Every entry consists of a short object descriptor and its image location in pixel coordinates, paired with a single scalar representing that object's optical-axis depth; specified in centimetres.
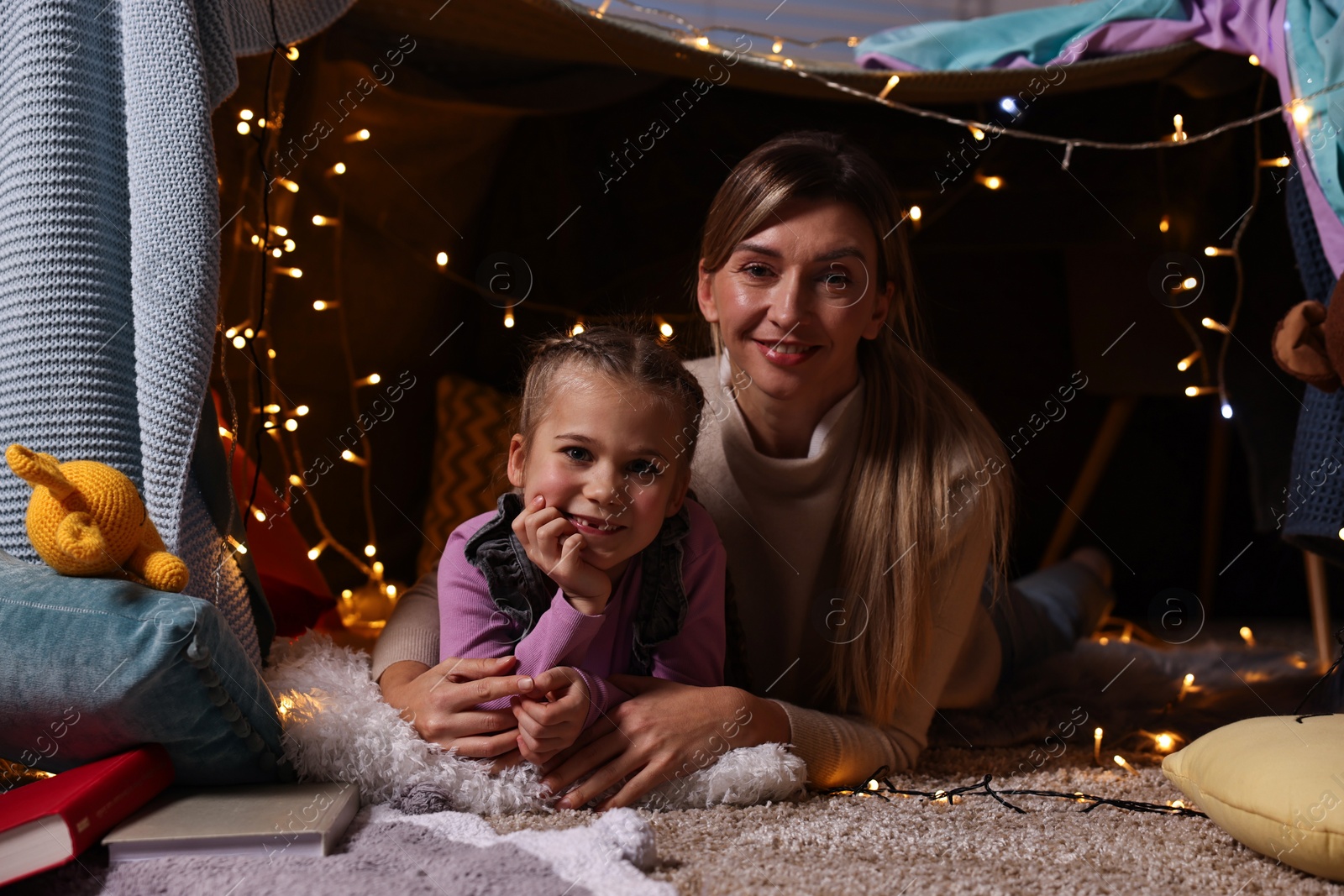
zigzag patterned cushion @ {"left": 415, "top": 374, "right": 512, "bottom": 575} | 166
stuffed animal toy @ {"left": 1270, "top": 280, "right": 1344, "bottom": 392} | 113
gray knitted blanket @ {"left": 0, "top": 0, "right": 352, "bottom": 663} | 92
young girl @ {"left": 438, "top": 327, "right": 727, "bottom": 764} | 93
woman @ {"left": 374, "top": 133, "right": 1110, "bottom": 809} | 113
